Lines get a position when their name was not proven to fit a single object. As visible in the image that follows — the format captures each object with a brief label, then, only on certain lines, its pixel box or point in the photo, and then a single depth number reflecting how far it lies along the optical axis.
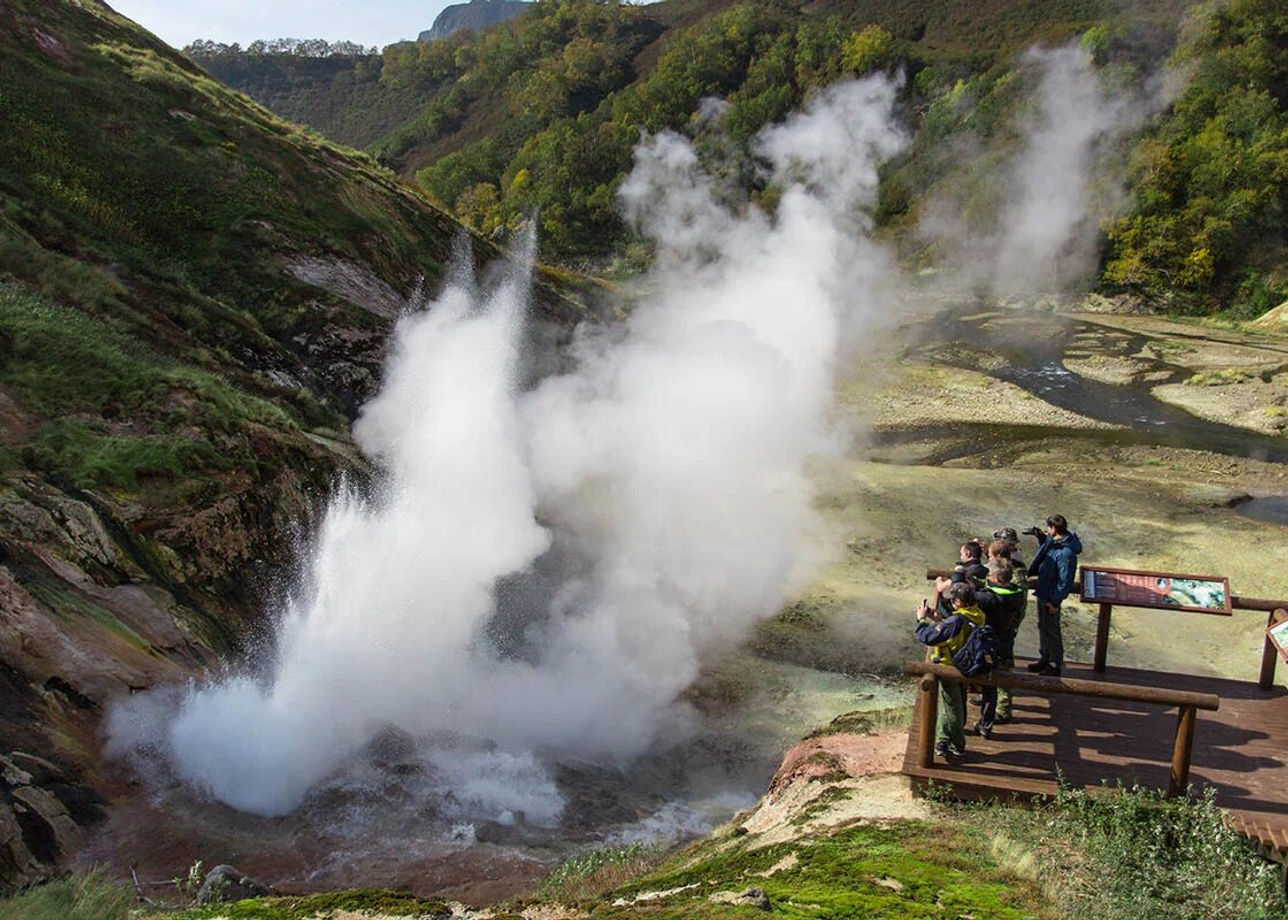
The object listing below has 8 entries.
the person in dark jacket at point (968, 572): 6.41
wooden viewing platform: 5.82
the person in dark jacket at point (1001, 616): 6.55
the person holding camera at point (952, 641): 6.12
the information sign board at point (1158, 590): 7.48
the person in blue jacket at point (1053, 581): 7.31
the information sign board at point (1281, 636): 6.50
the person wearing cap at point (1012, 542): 6.74
